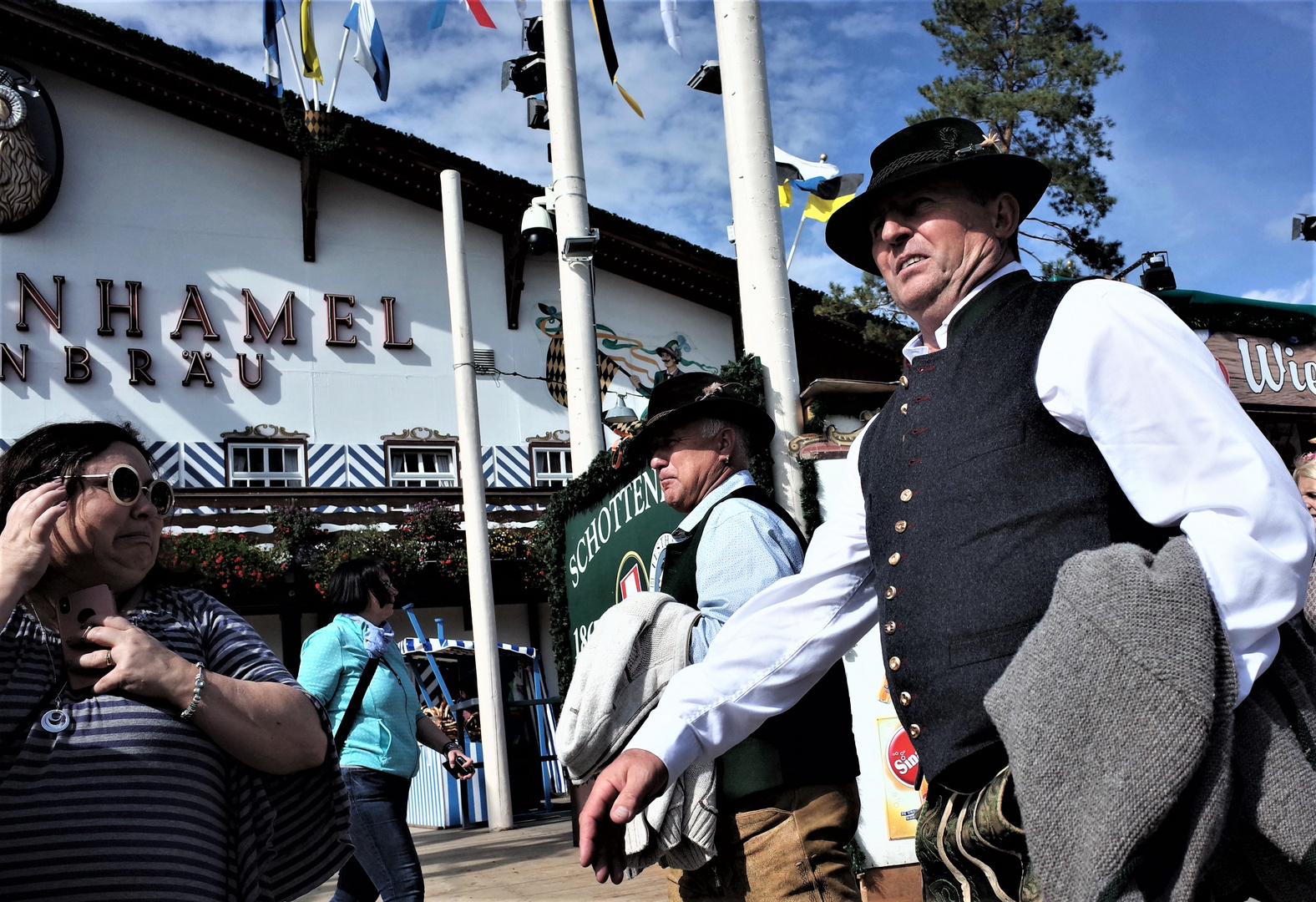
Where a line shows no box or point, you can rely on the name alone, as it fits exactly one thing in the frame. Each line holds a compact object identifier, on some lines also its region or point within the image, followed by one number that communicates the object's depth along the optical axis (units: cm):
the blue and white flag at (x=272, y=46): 1753
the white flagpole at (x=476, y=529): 1120
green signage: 558
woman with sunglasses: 203
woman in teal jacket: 457
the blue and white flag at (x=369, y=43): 1648
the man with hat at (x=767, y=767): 282
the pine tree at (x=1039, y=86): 2092
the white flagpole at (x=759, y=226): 508
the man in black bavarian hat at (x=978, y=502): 155
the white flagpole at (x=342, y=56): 1788
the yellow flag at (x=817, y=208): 1445
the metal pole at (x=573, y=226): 822
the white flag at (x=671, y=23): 928
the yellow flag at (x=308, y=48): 1762
